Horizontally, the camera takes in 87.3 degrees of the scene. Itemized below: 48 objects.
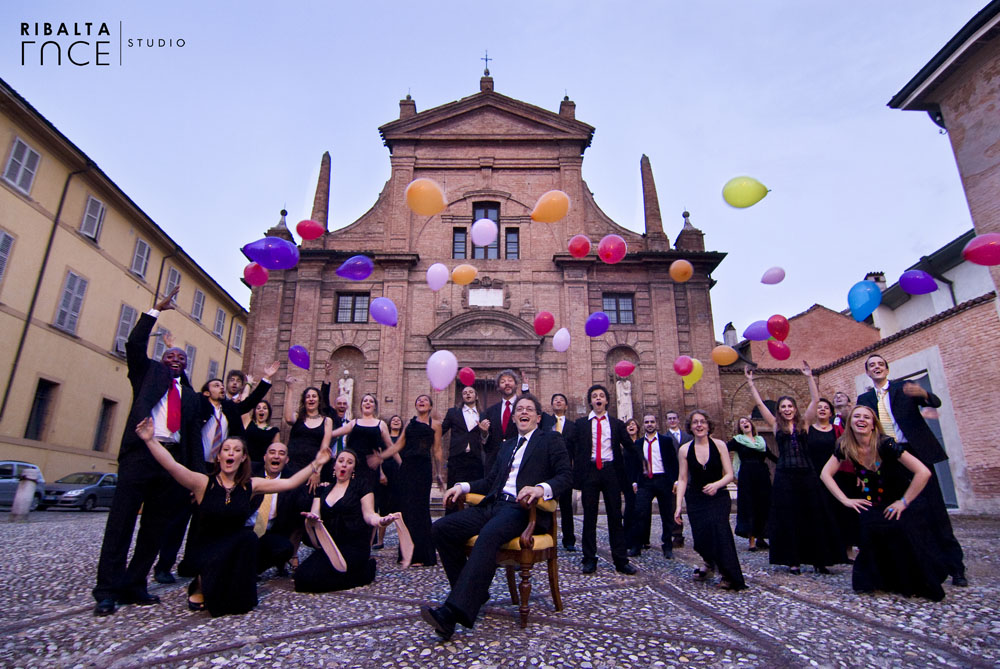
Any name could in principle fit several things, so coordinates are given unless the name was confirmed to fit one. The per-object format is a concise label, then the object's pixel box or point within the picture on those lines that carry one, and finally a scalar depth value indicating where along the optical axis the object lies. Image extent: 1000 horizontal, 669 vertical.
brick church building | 16.33
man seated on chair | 2.96
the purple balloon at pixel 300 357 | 10.23
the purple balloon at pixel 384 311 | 10.88
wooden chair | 3.28
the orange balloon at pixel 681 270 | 12.08
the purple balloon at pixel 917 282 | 7.68
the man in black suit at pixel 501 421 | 6.22
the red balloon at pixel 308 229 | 10.83
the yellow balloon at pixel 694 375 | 12.58
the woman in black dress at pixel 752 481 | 6.46
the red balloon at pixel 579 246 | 11.62
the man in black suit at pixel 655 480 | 6.53
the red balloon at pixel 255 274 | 10.15
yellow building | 15.00
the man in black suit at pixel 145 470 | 3.75
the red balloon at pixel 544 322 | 12.10
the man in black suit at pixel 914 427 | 4.54
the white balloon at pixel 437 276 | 11.73
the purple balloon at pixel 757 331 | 10.01
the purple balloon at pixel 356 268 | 10.60
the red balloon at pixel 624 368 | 13.12
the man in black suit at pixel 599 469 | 5.10
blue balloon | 7.83
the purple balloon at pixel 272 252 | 8.41
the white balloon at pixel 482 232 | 11.27
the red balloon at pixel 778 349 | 10.06
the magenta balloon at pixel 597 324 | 12.14
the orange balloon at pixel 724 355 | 11.23
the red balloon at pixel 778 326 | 9.77
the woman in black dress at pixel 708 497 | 4.43
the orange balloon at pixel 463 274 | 12.31
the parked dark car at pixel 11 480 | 12.75
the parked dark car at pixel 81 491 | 14.27
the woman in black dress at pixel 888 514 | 4.11
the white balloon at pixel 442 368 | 8.98
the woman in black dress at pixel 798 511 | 5.19
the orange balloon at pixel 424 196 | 9.31
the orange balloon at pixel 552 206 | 9.80
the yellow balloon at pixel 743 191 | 7.99
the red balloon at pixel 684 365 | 12.12
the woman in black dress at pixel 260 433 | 5.89
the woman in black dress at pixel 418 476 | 5.45
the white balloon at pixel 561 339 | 11.86
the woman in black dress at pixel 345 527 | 4.22
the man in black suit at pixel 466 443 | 5.89
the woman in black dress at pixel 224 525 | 3.60
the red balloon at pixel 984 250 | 7.11
